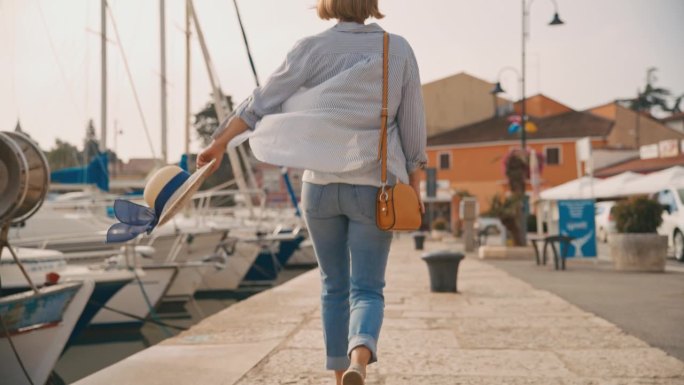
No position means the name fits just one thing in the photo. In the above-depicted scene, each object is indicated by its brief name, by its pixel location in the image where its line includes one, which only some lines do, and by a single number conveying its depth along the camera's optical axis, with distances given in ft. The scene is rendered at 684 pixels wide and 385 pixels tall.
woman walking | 10.57
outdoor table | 50.55
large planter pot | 46.91
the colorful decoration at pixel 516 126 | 107.55
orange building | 188.75
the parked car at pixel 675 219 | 58.80
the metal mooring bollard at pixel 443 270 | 34.01
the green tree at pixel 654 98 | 291.99
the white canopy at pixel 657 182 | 69.14
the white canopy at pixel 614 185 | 82.74
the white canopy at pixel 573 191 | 84.84
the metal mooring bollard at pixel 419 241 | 89.86
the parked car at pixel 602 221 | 101.19
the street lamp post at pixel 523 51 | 88.24
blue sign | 54.39
